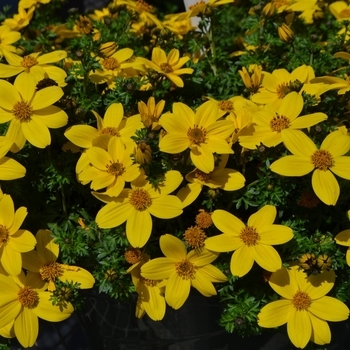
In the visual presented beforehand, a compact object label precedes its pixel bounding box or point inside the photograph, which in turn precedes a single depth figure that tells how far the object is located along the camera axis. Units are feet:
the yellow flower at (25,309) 0.96
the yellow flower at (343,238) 0.98
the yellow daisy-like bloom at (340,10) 1.47
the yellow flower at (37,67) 1.09
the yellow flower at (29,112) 0.99
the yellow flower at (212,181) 0.98
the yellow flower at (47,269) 0.99
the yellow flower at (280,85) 1.12
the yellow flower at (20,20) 1.45
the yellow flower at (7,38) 1.28
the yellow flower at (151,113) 1.01
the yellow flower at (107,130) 1.01
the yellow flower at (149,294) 0.99
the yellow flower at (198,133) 0.96
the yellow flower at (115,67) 1.17
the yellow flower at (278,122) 0.98
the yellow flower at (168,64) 1.17
